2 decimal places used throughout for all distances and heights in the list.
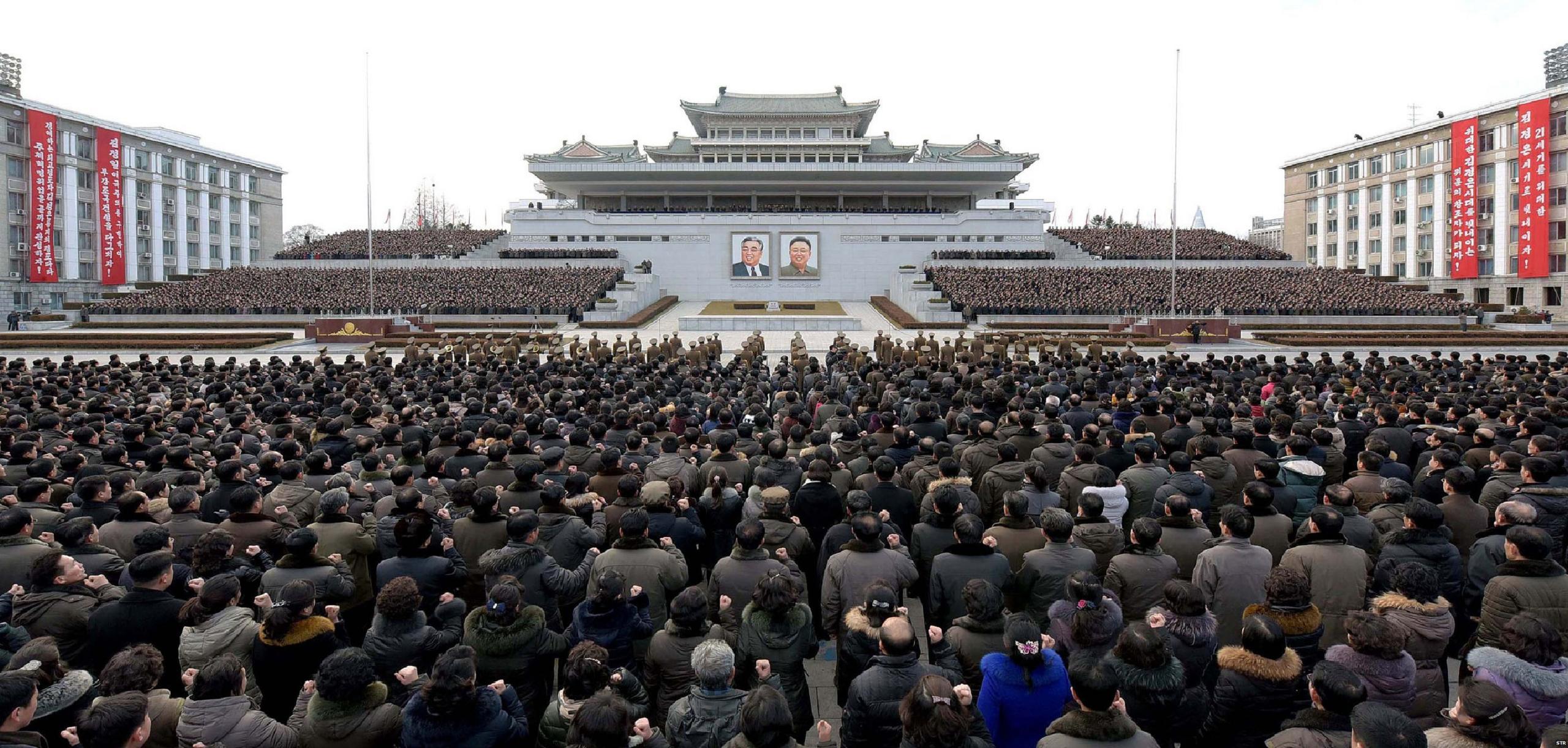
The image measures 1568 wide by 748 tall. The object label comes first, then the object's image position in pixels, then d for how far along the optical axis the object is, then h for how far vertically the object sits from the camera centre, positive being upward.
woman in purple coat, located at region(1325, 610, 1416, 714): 3.94 -1.43
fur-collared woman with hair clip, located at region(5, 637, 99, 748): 3.80 -1.53
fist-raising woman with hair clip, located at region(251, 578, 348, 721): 4.44 -1.56
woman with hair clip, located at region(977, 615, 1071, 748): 4.04 -1.60
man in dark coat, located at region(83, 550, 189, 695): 4.64 -1.47
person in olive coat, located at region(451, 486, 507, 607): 6.15 -1.37
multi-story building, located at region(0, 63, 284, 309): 57.34 +9.69
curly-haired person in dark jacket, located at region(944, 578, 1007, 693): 4.54 -1.48
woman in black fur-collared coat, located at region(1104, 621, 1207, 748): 4.02 -1.53
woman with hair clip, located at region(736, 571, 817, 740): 4.61 -1.55
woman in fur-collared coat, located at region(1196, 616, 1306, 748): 4.00 -1.57
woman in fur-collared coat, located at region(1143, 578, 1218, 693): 4.54 -1.48
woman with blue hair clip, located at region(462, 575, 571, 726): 4.58 -1.54
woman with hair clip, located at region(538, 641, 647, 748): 3.85 -1.52
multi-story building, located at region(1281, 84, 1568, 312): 55.69 +9.74
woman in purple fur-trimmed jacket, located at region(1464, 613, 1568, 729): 3.71 -1.38
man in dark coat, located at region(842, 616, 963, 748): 3.95 -1.57
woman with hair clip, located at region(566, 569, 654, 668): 4.83 -1.56
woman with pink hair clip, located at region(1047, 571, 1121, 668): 4.45 -1.40
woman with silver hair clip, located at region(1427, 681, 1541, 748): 3.21 -1.37
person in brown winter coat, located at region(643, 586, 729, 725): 4.57 -1.60
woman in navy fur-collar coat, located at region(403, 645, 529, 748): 3.73 -1.61
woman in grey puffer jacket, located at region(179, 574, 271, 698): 4.50 -1.49
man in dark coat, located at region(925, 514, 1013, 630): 5.38 -1.39
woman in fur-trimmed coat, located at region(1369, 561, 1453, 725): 4.45 -1.44
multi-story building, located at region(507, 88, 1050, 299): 59.94 +10.02
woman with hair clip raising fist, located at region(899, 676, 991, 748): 3.43 -1.46
